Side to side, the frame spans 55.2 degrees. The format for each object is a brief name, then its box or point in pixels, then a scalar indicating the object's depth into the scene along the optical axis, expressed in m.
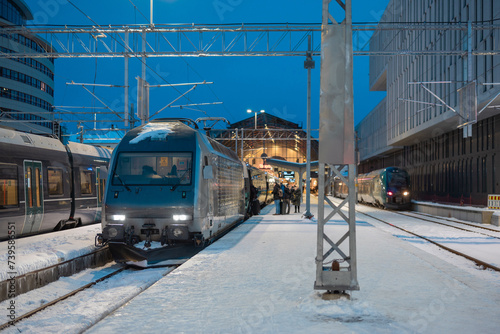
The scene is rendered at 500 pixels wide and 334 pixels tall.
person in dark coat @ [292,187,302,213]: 28.53
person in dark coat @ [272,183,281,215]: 24.99
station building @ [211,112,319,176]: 77.00
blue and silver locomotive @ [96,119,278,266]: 10.89
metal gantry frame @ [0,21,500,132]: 18.75
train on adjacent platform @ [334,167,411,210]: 35.75
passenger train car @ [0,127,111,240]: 12.87
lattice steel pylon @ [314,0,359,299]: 6.77
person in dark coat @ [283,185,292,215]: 26.98
